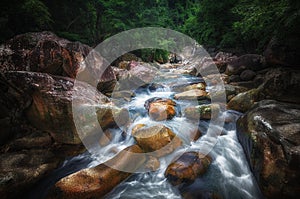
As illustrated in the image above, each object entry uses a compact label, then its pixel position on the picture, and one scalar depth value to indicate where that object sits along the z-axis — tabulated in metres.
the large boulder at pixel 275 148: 2.44
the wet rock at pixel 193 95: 6.72
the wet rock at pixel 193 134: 4.57
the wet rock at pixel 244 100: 5.21
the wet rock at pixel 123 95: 7.21
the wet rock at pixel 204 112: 5.22
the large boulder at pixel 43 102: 3.96
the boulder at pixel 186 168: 3.23
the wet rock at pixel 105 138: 4.50
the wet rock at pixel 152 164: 3.67
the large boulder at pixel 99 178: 2.84
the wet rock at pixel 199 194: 2.94
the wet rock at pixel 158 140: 3.86
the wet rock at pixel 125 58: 12.57
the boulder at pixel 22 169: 2.95
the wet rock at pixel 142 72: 9.40
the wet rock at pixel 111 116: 4.47
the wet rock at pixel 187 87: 7.89
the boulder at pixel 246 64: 8.02
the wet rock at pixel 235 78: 8.04
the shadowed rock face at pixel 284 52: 5.29
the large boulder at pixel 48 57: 5.26
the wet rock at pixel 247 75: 7.64
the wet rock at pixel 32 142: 3.77
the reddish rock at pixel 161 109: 5.39
